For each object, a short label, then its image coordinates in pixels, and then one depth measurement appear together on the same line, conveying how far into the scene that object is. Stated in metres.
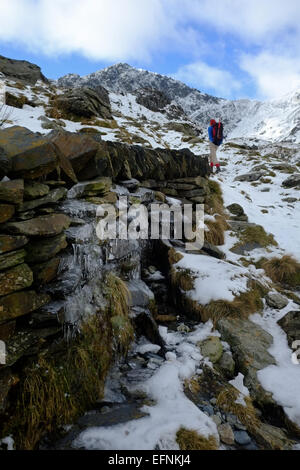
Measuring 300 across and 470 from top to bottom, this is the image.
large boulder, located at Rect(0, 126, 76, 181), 3.18
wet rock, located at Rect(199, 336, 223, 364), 4.24
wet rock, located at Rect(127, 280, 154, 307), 4.80
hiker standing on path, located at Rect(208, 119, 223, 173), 11.81
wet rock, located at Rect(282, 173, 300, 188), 15.25
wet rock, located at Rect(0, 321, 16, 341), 2.65
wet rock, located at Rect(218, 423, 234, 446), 2.86
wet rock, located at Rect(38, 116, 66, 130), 9.16
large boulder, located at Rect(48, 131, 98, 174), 4.64
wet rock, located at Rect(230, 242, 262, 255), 7.96
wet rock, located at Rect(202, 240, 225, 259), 7.21
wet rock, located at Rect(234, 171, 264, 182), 17.52
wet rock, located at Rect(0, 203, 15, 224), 2.74
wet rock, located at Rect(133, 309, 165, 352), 4.56
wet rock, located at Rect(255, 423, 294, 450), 2.94
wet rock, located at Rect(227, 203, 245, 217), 10.27
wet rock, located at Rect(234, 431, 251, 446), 2.91
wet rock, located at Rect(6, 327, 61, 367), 2.63
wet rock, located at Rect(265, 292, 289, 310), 5.67
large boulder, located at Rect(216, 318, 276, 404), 3.86
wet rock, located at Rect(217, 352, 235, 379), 4.07
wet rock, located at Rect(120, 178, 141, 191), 6.80
